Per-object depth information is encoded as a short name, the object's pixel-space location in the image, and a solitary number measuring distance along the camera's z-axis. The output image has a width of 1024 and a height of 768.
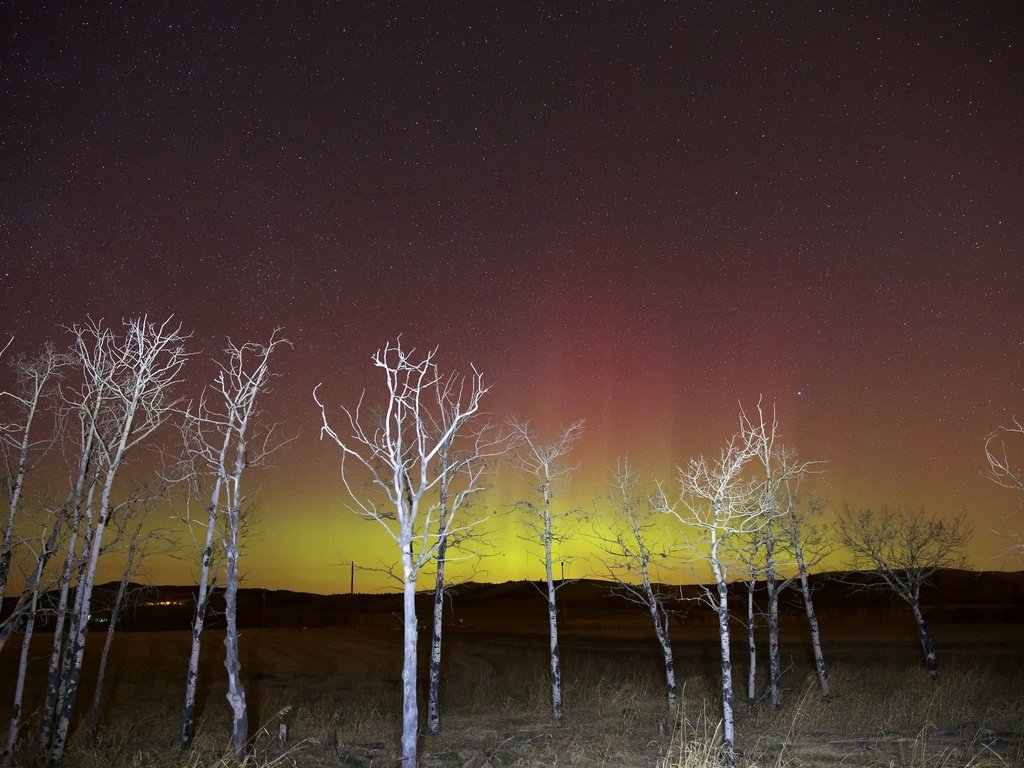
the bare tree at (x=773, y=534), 21.23
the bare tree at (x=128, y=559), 20.59
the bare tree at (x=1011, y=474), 14.82
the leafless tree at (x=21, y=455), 13.60
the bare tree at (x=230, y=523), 16.98
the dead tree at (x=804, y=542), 25.00
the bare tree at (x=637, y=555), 23.52
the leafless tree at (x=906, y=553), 27.80
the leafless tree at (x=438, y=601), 20.88
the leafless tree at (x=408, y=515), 13.56
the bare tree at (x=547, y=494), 24.61
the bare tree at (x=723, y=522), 15.26
